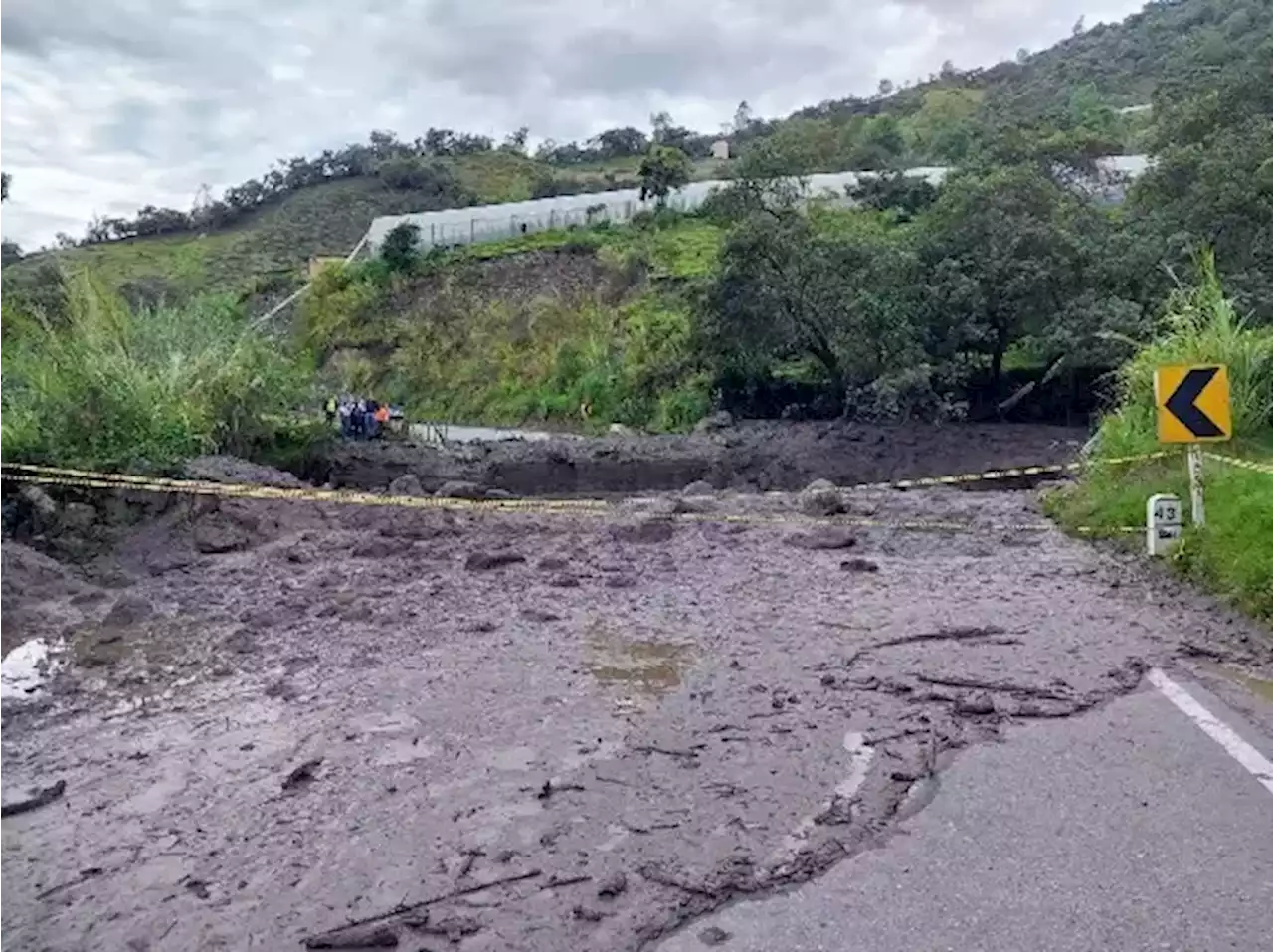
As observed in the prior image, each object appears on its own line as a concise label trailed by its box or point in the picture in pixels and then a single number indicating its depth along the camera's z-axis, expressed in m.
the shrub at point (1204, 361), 11.54
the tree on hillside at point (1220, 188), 25.14
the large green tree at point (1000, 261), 25.45
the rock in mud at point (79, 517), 12.83
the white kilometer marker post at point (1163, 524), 9.56
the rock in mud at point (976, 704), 5.85
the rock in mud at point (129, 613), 9.37
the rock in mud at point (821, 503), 14.23
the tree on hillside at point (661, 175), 52.03
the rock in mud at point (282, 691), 6.93
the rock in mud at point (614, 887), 3.99
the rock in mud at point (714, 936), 3.64
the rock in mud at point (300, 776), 5.33
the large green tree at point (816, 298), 26.50
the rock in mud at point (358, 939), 3.76
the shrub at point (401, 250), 52.47
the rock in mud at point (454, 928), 3.77
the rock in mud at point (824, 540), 11.67
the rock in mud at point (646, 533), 12.59
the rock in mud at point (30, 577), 10.10
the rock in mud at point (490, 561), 11.03
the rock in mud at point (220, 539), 12.23
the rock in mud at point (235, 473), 14.95
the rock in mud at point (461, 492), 16.55
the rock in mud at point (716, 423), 30.27
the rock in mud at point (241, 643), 8.22
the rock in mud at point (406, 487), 17.05
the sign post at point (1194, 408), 9.29
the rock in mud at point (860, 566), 10.38
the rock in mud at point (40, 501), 12.89
